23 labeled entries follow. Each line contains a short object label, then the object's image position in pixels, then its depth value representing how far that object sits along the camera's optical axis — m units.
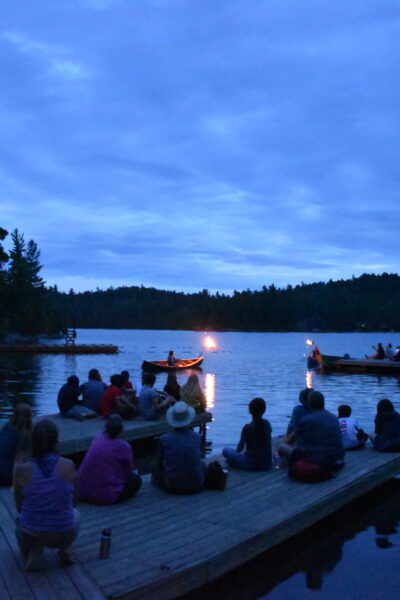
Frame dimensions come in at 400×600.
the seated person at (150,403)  15.84
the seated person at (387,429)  12.09
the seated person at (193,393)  16.38
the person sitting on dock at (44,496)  5.68
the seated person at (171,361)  51.59
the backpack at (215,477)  9.11
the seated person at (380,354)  47.72
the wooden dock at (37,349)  77.86
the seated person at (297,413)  11.94
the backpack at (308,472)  9.79
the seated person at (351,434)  12.45
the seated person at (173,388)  16.64
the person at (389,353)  47.97
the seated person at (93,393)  16.73
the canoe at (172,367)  51.44
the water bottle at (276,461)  10.88
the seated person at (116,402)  15.89
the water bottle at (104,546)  6.18
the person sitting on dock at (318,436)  9.95
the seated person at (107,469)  8.22
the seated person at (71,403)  16.14
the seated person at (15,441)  8.38
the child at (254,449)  10.05
